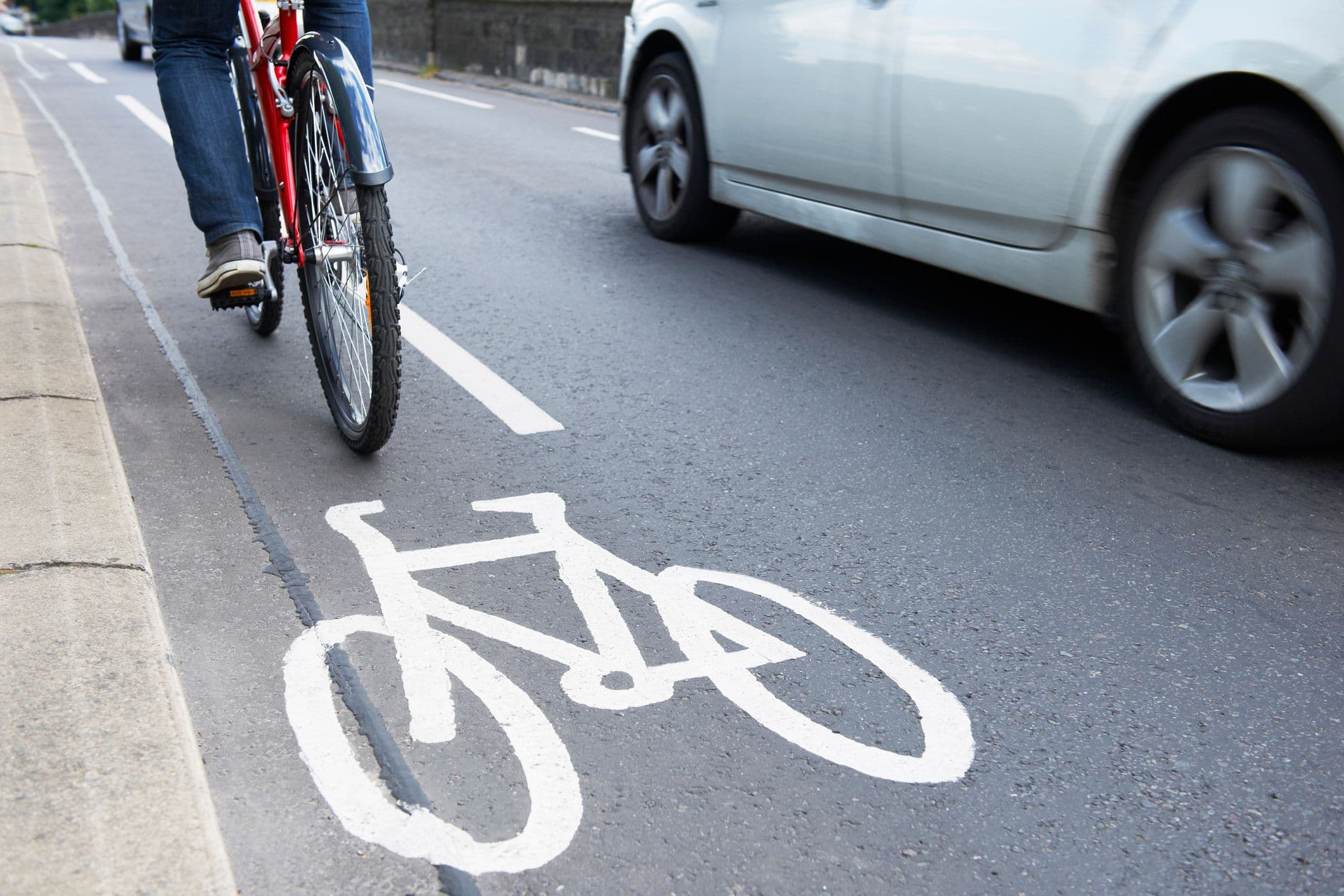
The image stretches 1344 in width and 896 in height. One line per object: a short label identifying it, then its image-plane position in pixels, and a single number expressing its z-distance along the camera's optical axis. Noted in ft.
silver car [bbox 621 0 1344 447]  11.15
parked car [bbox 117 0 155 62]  69.26
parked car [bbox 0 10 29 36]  235.61
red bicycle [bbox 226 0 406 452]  10.30
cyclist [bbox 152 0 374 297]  11.81
